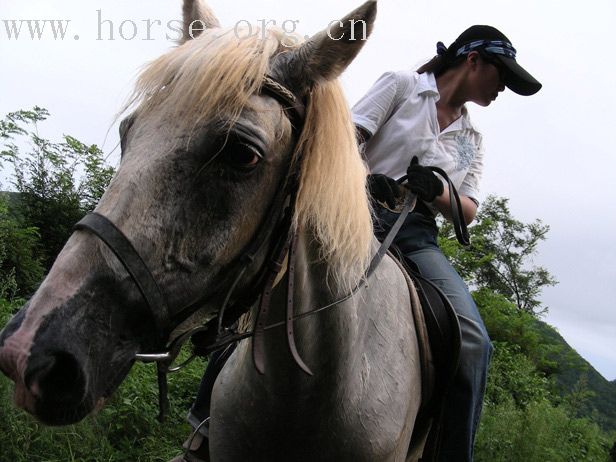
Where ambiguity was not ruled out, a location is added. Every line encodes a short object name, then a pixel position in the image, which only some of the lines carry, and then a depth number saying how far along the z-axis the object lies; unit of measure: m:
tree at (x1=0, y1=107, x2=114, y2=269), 10.47
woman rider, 2.73
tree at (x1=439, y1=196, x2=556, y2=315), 30.72
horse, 1.45
